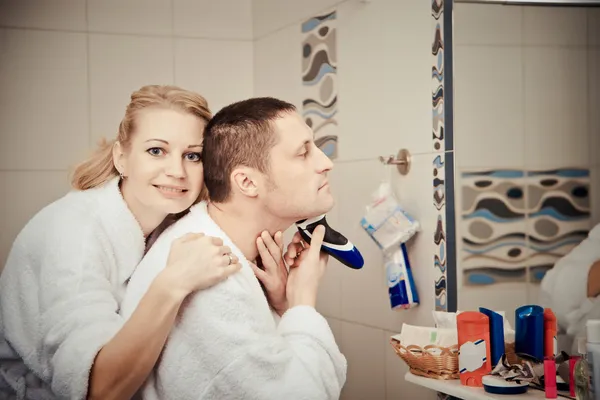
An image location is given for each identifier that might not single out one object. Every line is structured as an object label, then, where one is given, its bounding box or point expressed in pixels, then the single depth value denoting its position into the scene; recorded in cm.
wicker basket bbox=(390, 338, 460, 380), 159
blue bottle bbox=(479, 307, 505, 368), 156
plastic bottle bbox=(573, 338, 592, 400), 137
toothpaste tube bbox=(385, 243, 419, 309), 181
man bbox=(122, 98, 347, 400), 125
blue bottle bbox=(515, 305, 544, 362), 154
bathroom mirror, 158
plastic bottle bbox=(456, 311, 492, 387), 153
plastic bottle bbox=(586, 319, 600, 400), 134
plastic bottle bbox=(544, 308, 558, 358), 154
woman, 128
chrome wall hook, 185
